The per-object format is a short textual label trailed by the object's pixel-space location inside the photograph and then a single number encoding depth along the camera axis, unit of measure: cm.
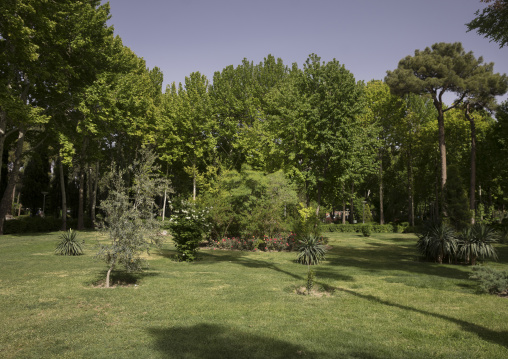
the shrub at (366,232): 3416
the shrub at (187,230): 1567
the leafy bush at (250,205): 2117
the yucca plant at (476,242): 1488
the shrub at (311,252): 1576
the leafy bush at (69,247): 1639
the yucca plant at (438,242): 1587
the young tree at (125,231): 989
